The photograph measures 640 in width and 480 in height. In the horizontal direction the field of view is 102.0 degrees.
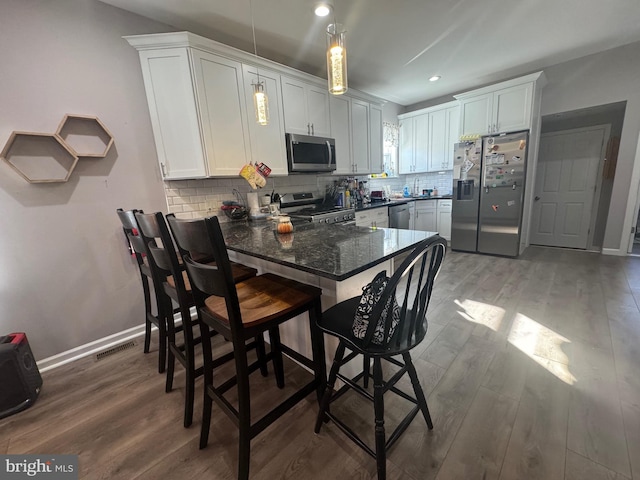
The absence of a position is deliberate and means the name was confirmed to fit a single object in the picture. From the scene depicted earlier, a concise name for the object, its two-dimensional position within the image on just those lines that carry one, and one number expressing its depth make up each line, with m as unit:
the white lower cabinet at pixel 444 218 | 4.71
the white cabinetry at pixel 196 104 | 2.14
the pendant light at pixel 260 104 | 1.98
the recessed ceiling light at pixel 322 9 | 2.14
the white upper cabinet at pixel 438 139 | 4.65
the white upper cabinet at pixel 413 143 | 4.93
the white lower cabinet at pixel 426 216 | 4.87
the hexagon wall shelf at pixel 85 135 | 1.92
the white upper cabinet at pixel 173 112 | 2.15
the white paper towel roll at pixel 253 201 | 2.78
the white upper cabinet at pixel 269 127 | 2.59
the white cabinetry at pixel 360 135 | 3.80
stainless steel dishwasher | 4.29
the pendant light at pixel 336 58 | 1.40
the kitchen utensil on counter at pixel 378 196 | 4.66
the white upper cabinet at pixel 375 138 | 4.10
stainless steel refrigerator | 3.70
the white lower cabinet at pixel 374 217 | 3.70
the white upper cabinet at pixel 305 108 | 2.95
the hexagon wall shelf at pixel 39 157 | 1.75
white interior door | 4.07
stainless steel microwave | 3.01
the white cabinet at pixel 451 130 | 4.47
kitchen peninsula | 1.11
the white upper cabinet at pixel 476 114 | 3.92
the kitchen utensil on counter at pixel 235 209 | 2.63
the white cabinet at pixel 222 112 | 2.27
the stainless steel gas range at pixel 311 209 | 3.04
